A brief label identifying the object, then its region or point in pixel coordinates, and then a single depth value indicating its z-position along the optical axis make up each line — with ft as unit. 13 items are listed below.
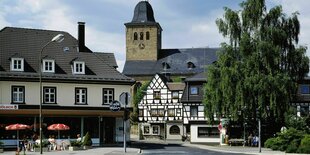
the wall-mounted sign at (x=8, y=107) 152.11
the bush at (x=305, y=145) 131.75
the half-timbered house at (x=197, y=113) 207.62
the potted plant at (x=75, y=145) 140.97
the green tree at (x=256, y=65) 158.61
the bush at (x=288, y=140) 136.96
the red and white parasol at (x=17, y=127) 145.59
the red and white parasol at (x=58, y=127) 148.77
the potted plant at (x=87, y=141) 146.92
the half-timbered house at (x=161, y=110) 258.98
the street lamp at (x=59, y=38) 105.30
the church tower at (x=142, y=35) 400.47
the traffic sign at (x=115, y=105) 155.93
